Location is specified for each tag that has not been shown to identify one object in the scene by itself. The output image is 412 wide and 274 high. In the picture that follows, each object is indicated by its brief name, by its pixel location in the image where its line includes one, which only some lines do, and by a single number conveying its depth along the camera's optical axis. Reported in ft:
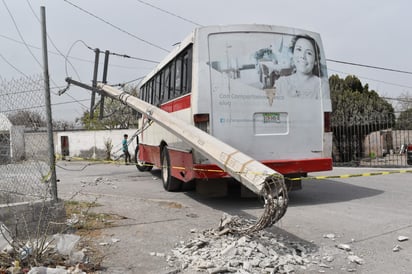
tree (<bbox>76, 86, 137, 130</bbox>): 118.18
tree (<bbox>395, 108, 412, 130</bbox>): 63.27
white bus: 24.80
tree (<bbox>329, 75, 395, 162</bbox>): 58.44
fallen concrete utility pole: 15.61
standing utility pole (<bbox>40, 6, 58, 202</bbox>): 19.63
